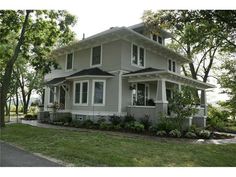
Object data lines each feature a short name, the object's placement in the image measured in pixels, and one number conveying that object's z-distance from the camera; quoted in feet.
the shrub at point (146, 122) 42.47
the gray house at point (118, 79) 46.21
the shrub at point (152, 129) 38.95
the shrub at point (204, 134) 36.79
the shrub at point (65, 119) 51.98
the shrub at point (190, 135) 35.81
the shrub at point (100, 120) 46.60
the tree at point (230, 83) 65.74
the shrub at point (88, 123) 45.44
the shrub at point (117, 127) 41.94
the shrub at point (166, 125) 37.76
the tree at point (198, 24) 30.69
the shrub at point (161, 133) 36.42
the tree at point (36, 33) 46.14
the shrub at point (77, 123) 46.33
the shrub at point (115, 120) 45.02
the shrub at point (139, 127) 40.04
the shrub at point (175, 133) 35.42
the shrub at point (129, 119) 45.40
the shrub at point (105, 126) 42.68
